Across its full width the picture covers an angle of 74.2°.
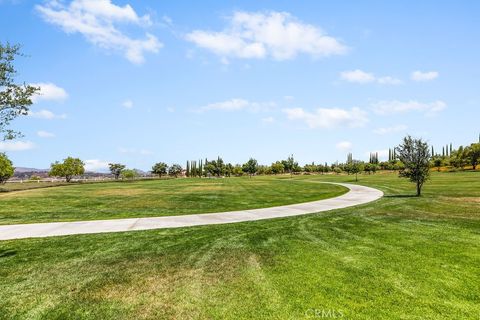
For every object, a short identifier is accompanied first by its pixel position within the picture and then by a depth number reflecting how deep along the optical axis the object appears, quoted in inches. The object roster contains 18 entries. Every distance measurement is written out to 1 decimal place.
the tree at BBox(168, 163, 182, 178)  4532.5
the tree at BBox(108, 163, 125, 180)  3592.5
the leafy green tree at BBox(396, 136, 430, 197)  880.9
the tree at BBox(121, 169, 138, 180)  3934.8
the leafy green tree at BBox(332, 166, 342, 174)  4180.1
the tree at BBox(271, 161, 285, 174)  4623.5
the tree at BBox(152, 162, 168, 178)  4084.6
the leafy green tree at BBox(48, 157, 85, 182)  3257.9
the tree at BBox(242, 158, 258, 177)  3415.6
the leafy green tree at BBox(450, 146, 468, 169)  3206.2
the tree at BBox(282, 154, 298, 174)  3476.9
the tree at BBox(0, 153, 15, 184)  1916.3
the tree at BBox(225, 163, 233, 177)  4665.4
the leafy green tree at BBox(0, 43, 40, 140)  374.6
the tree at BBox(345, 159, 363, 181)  2173.8
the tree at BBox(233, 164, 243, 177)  4803.2
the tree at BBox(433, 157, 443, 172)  3472.7
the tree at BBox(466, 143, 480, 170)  3074.6
